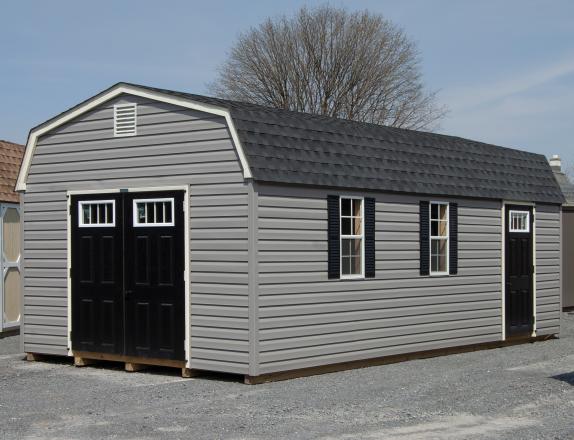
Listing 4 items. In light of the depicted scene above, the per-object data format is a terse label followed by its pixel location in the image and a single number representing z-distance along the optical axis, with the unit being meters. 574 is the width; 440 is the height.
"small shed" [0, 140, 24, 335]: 17.78
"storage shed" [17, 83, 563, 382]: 12.24
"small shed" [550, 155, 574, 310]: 23.20
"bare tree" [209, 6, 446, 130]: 38.91
